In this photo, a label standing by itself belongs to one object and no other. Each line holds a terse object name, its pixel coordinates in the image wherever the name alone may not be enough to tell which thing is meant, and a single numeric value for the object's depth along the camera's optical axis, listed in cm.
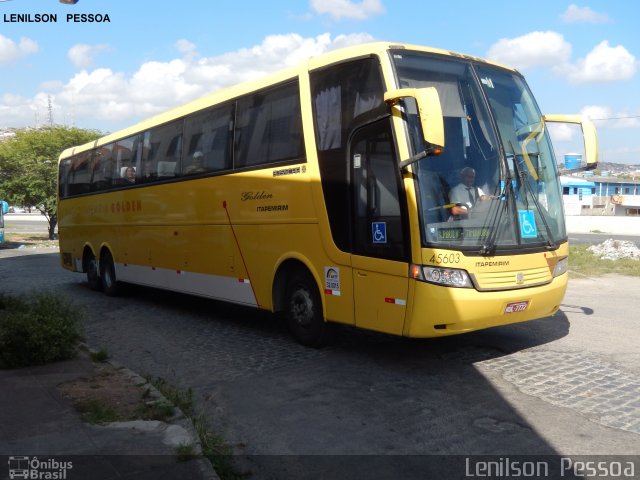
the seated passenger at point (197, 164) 963
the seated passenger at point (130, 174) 1205
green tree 3700
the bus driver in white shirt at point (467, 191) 602
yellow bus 596
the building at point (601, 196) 6788
